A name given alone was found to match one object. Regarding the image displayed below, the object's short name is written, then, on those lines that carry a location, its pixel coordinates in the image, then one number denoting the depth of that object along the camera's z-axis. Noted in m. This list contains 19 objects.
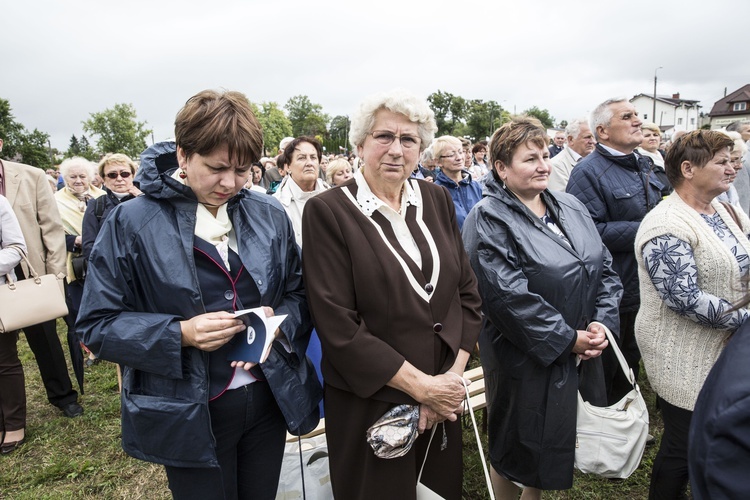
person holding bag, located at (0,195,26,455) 3.50
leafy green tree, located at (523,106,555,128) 96.01
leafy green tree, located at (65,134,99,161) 101.48
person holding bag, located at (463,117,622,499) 2.25
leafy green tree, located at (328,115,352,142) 105.45
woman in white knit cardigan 2.24
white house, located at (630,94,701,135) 81.19
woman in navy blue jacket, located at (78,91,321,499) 1.60
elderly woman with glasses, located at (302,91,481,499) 1.76
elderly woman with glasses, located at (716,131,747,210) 4.13
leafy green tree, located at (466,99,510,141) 73.06
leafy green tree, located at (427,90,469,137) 77.56
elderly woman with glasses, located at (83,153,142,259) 4.28
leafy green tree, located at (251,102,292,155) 71.44
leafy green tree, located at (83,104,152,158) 64.25
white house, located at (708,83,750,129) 67.88
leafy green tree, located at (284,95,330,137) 99.75
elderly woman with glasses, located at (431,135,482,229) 4.93
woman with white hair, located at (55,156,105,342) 4.70
